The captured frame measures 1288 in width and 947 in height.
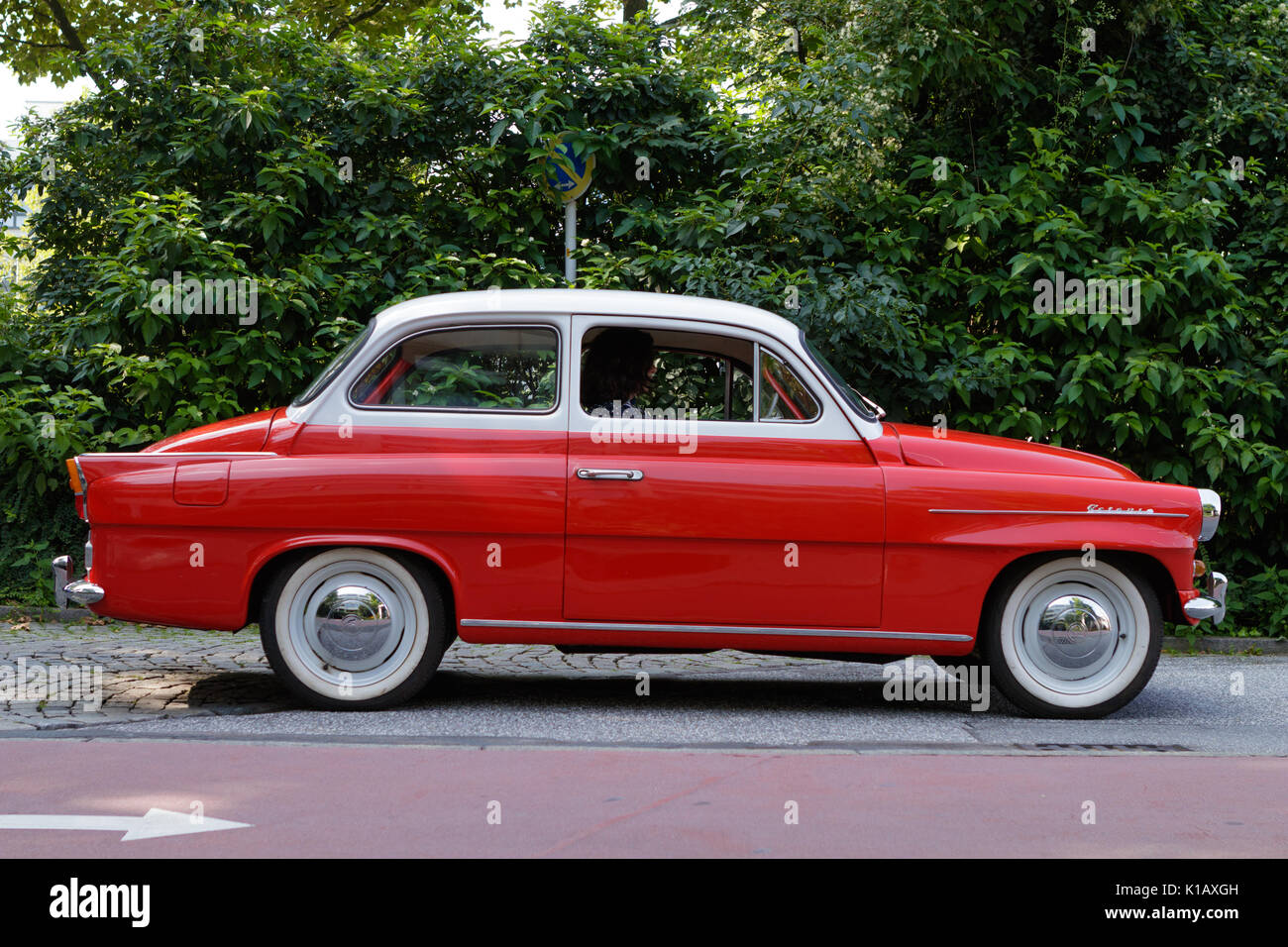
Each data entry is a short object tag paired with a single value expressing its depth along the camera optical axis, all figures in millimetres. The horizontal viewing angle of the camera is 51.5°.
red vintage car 6035
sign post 10141
